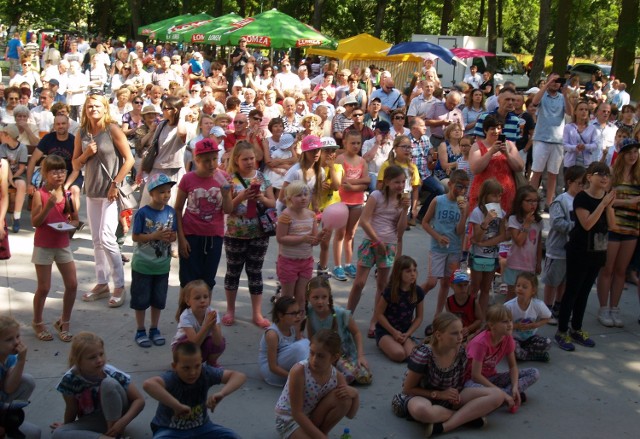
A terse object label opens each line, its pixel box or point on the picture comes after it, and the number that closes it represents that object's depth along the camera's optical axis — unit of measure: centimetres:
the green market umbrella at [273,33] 2394
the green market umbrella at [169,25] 3288
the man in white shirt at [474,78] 2256
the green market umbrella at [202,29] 2869
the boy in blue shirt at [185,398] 478
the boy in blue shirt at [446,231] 746
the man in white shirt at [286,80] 1841
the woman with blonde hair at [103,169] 738
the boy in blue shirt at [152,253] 652
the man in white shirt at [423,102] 1335
